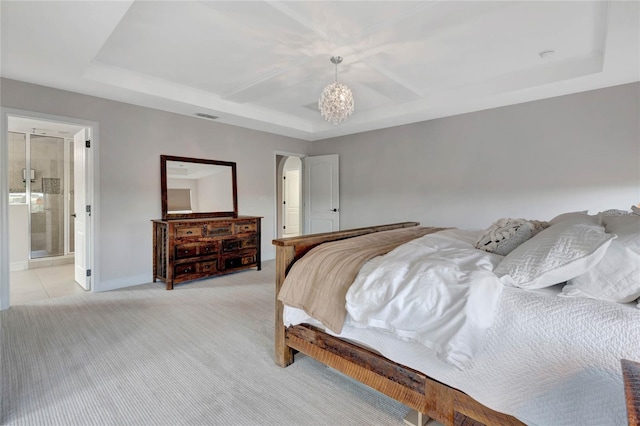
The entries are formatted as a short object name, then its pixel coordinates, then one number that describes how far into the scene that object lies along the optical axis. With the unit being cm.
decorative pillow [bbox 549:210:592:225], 193
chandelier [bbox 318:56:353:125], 296
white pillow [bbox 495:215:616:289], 124
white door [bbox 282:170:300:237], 980
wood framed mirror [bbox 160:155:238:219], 438
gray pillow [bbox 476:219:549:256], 182
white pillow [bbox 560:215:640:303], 116
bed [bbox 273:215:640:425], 103
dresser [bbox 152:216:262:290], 396
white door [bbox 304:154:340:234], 600
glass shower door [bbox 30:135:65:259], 524
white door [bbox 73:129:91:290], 384
